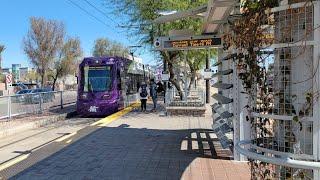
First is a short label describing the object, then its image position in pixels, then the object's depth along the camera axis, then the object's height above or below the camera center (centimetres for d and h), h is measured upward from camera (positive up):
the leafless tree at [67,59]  3720 +456
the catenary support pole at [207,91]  1945 -4
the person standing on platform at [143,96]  1463 -29
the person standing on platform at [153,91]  1542 -2
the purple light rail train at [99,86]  1412 +26
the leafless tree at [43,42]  3473 +647
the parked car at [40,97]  1325 -30
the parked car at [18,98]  1169 -30
